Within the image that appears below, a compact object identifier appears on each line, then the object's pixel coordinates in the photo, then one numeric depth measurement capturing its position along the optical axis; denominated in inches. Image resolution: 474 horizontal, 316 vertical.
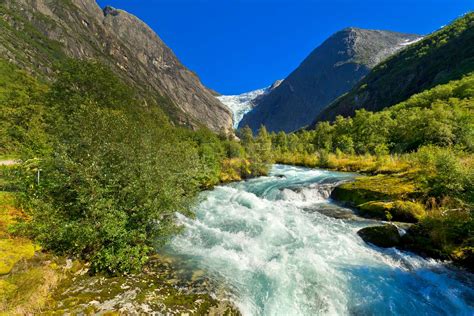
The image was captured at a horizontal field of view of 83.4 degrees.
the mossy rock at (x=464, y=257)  406.0
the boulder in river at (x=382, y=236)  488.1
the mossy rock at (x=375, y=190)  710.5
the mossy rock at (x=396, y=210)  587.6
